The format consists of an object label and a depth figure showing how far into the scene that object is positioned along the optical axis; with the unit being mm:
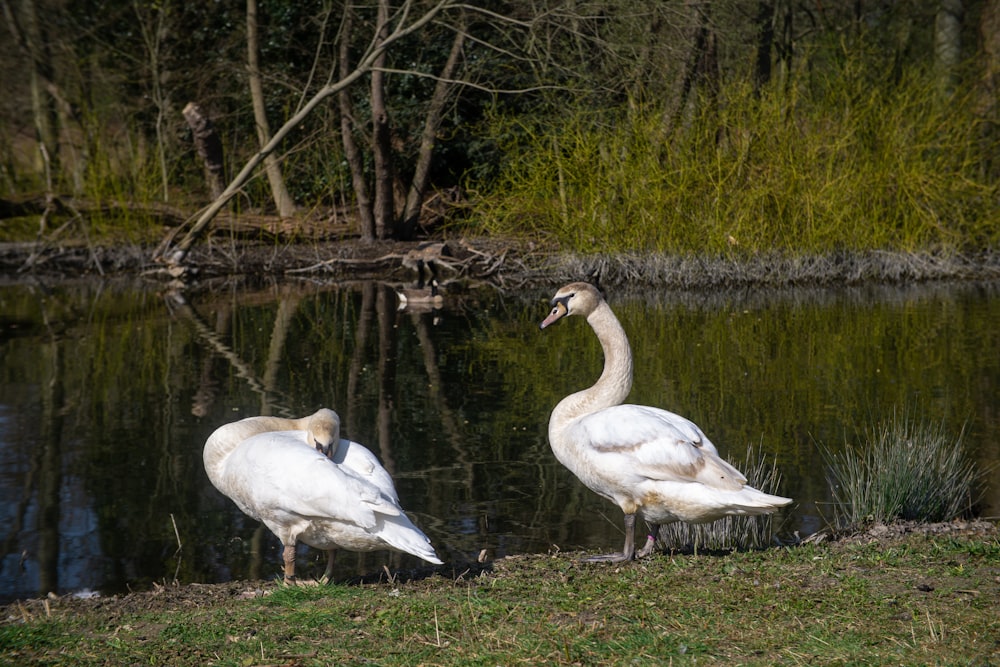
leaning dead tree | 20406
